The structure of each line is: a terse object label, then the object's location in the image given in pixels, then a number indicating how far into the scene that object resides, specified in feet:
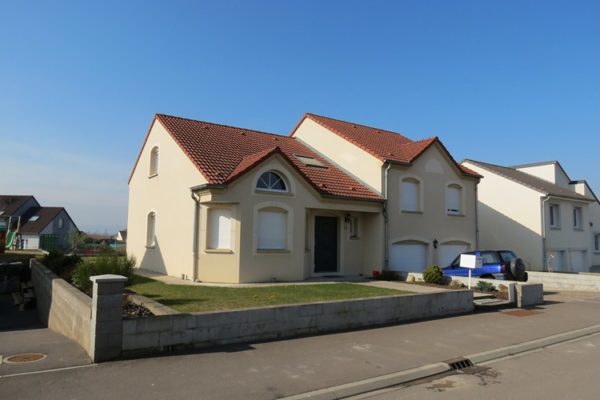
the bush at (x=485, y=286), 51.26
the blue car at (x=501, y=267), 57.62
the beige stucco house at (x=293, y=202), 51.47
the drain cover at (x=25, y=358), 24.14
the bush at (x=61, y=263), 49.37
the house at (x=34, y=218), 214.46
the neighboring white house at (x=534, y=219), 90.68
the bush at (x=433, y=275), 53.11
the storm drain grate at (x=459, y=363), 25.24
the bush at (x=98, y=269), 38.06
